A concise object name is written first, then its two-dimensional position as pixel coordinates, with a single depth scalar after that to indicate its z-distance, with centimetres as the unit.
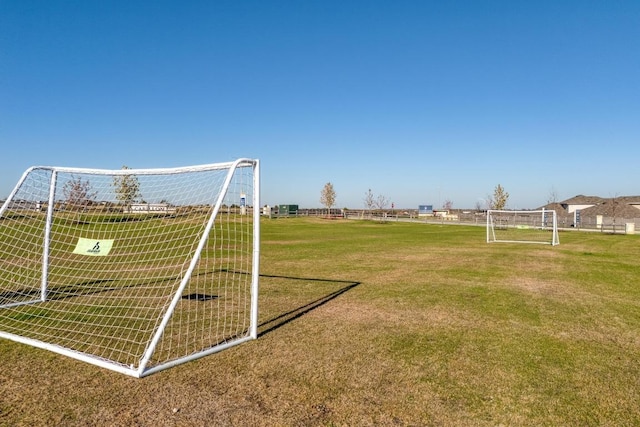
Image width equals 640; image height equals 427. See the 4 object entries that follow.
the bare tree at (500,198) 7875
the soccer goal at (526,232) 2538
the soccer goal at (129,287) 508
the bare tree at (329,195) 9856
